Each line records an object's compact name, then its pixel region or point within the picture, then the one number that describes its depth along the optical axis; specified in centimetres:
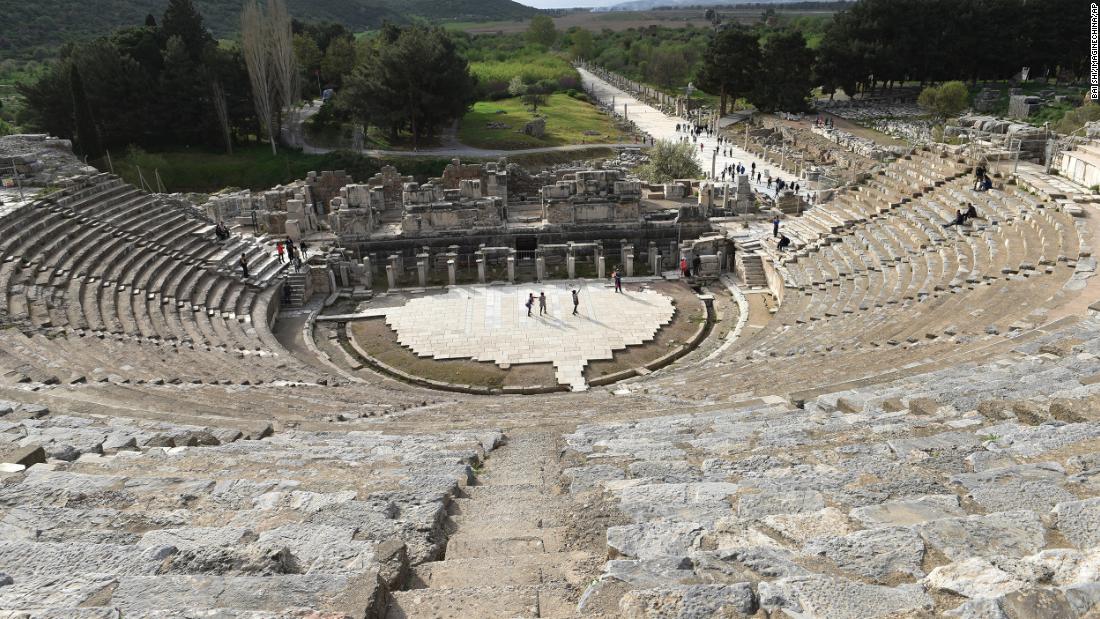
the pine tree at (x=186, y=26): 5122
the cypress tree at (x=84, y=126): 4453
